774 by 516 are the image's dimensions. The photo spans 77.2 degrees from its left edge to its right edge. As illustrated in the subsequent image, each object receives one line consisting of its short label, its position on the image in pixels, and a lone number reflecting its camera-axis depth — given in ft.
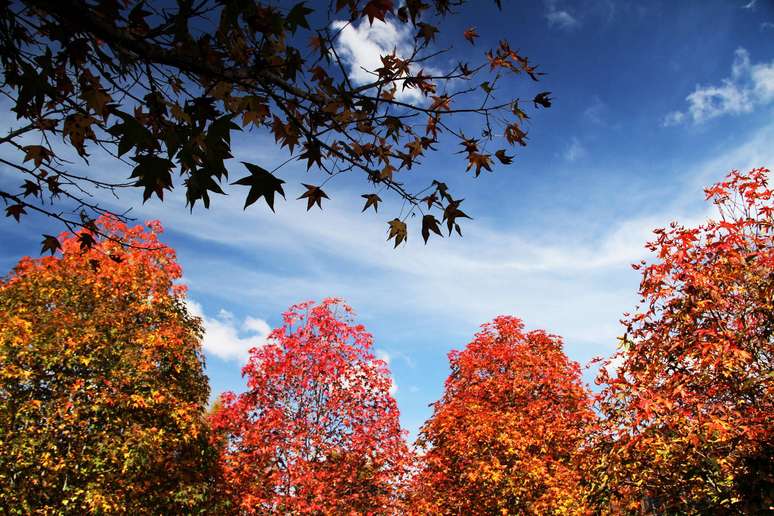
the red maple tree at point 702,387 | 20.42
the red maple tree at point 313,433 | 43.01
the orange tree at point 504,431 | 44.68
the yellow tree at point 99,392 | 36.86
